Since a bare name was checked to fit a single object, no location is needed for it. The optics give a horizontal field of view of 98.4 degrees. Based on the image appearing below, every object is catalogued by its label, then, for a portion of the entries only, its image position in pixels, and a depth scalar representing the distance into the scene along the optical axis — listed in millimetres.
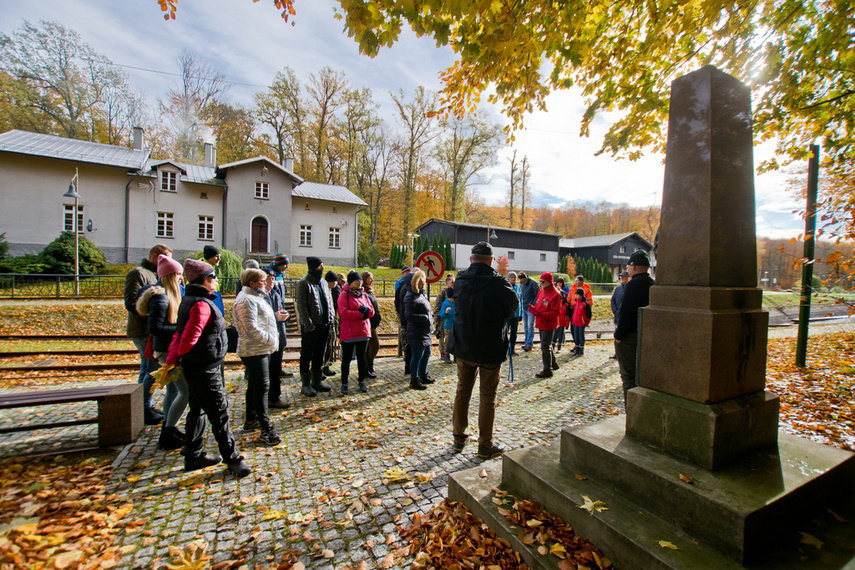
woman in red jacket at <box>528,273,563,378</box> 7297
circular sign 8312
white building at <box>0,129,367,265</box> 21797
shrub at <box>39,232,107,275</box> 17938
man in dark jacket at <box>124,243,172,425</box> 4566
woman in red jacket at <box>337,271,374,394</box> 6113
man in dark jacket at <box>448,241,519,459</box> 3928
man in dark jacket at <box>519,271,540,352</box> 9469
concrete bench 3916
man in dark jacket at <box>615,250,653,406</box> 4316
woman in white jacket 4258
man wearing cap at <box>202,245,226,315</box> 5609
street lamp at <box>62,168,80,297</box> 15469
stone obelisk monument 2037
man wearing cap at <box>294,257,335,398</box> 5773
